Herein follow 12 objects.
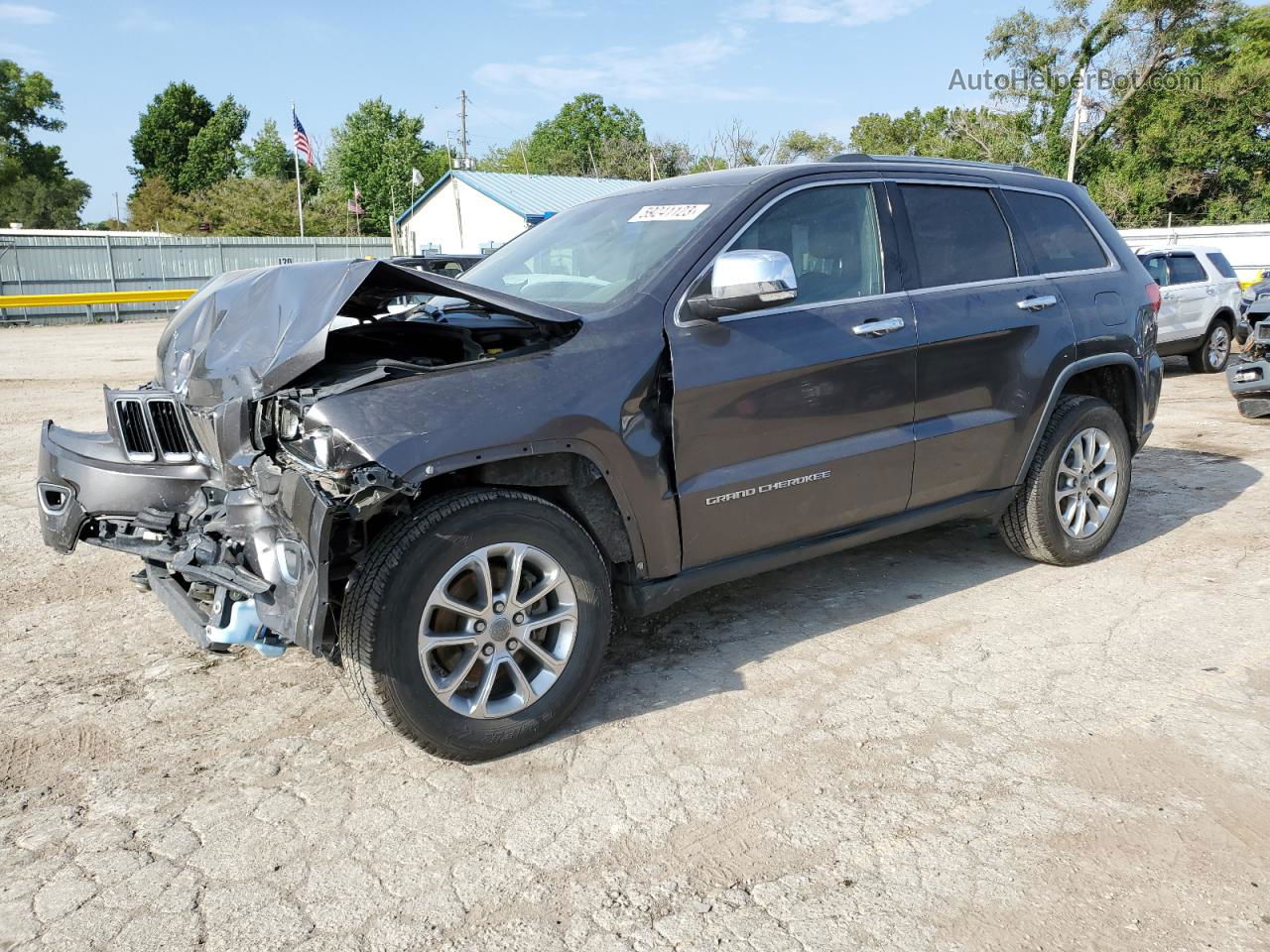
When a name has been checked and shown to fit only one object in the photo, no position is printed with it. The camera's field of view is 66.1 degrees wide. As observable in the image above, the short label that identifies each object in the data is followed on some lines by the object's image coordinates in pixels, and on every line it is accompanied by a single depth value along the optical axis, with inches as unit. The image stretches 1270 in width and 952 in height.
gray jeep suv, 118.0
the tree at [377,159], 2364.7
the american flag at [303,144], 1381.6
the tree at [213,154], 2810.0
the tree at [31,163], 2213.8
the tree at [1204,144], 1457.9
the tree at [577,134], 2765.7
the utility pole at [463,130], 2842.0
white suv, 502.3
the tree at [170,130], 2955.2
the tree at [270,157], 2598.4
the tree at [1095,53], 1585.9
